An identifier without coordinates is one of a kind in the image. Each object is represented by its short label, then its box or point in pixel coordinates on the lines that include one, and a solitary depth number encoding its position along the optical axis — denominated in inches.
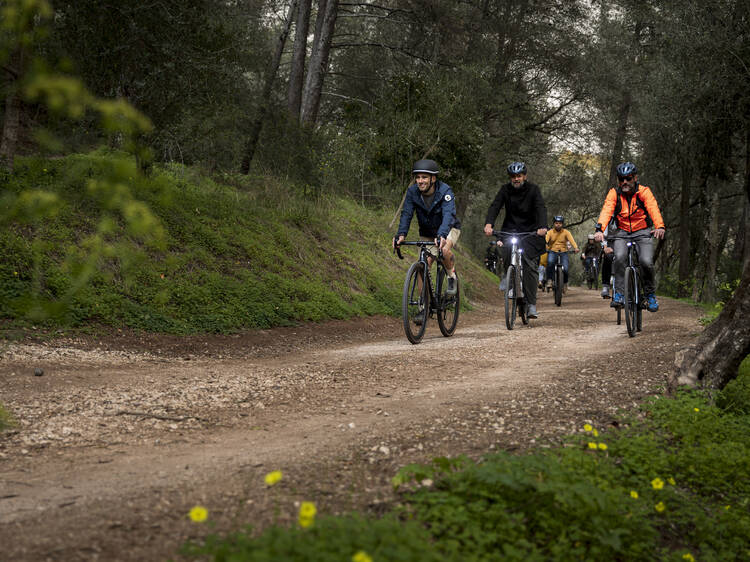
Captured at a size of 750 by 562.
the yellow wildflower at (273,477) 98.1
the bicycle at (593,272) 994.7
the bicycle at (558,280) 682.2
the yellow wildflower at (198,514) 89.6
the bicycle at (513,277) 399.5
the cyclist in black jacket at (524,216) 400.2
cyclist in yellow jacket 714.2
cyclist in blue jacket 340.2
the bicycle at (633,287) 360.2
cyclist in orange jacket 360.5
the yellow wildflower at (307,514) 90.1
